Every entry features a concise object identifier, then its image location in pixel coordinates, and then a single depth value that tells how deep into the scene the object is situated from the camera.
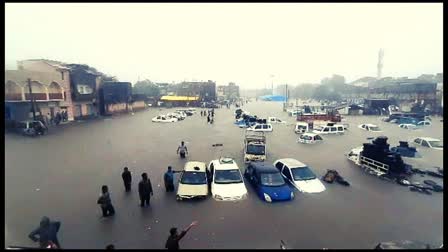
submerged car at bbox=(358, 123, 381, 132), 33.88
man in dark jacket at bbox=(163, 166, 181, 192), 12.56
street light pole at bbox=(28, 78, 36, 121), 31.03
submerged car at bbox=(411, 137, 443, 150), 23.27
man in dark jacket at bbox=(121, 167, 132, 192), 12.42
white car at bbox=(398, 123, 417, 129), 36.62
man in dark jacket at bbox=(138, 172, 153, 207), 10.70
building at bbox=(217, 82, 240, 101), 128.50
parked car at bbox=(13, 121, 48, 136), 27.22
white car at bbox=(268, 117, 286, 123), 42.34
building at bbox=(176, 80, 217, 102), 92.75
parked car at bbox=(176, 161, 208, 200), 11.54
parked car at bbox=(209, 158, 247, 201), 11.55
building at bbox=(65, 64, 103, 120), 40.25
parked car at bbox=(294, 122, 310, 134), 31.78
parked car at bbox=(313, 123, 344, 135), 31.24
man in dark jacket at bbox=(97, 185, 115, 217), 9.75
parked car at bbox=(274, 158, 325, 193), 12.62
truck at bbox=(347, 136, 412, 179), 15.45
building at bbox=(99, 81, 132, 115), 47.69
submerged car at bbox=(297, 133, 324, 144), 25.58
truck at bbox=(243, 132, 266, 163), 18.08
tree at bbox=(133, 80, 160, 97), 92.78
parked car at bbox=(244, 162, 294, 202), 11.44
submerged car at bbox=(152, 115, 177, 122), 42.41
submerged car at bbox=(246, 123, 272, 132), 33.06
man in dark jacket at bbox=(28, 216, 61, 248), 7.44
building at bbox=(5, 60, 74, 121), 31.16
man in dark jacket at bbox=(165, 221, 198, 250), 7.12
